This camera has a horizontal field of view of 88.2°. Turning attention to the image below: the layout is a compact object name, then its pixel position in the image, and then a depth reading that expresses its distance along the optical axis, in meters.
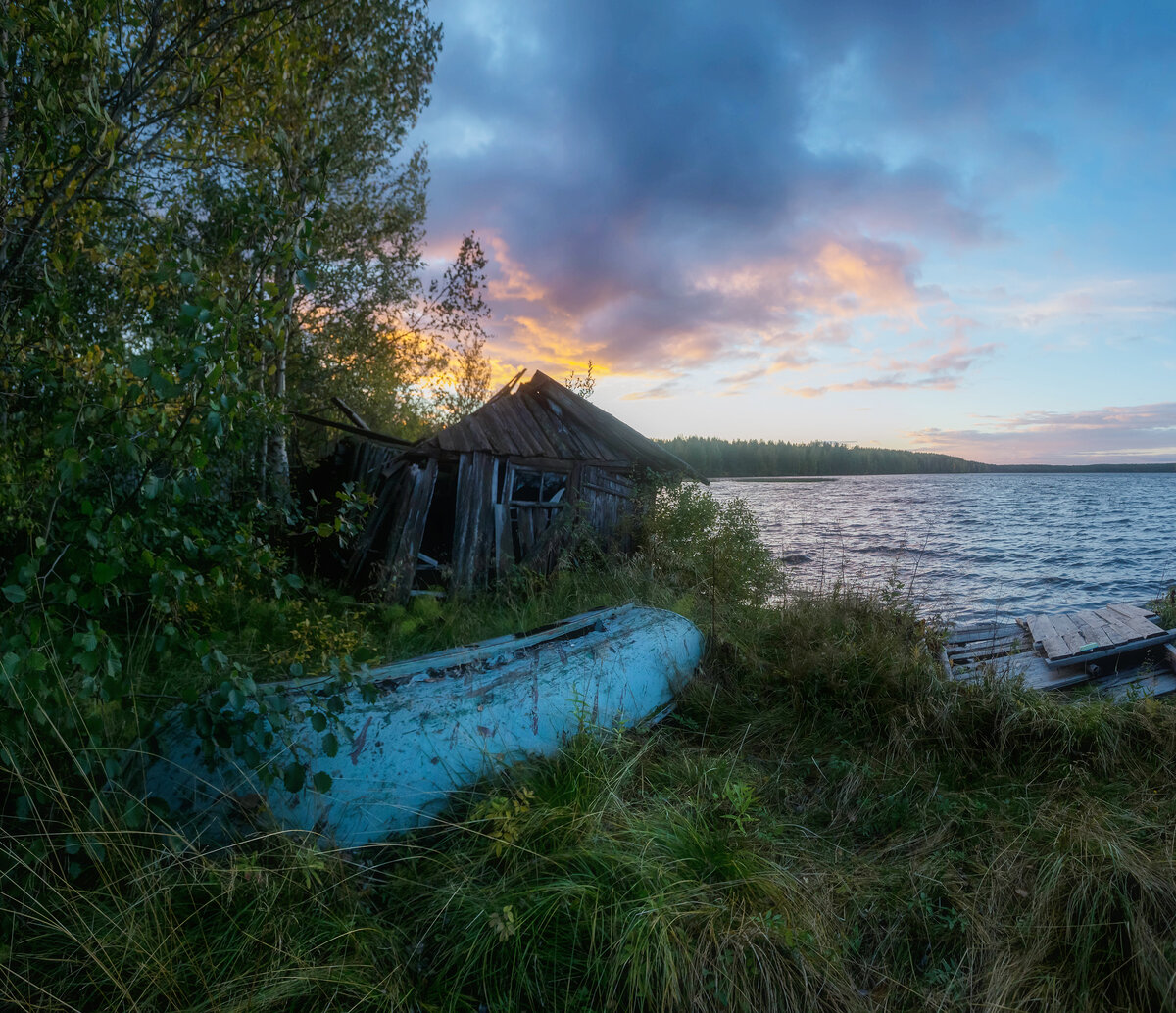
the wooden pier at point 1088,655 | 6.30
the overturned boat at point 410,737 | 3.16
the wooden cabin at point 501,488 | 9.84
